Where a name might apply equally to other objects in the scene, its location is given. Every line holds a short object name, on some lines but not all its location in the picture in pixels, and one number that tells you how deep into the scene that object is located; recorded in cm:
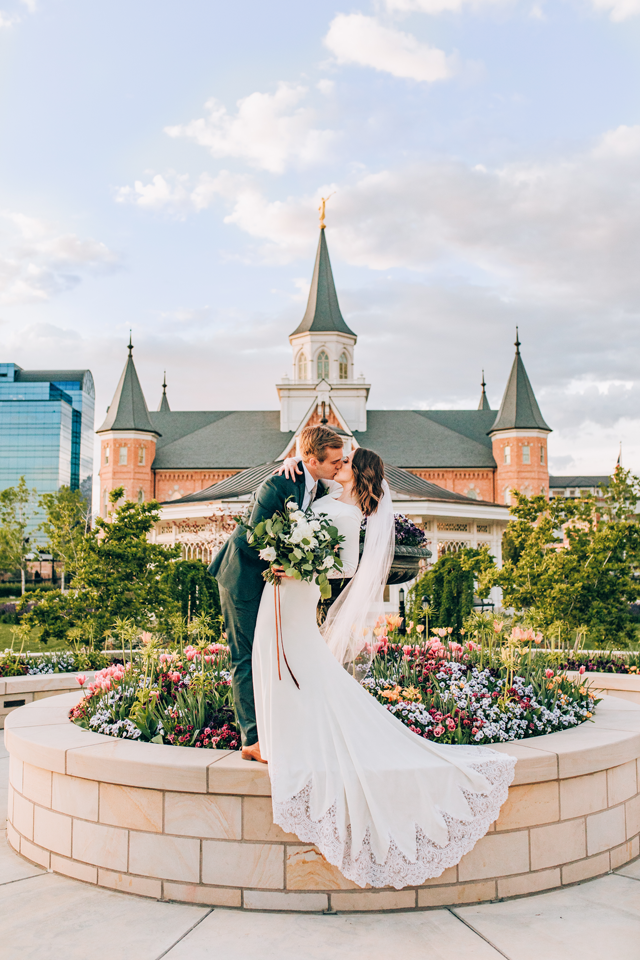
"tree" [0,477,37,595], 4312
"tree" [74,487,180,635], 1009
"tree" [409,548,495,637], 1305
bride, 361
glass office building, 12475
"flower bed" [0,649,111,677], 878
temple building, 4734
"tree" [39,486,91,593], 1048
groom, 402
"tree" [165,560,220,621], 1272
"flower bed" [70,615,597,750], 453
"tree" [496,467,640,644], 1118
